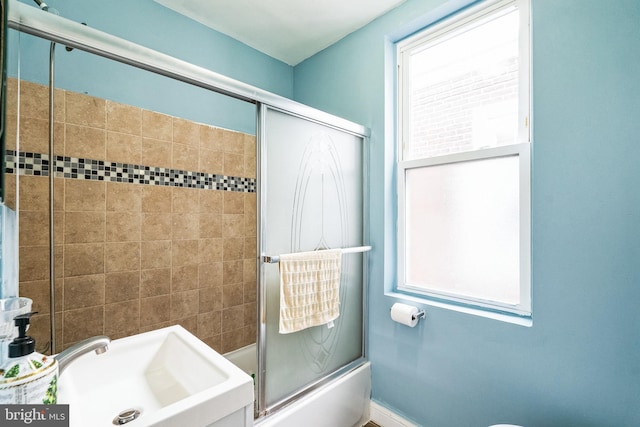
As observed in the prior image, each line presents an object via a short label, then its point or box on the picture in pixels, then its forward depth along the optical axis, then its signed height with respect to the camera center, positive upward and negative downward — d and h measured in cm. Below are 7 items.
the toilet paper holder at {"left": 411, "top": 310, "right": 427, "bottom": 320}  147 -54
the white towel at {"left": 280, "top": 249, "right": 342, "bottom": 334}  126 -37
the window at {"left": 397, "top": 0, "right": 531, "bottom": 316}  129 +29
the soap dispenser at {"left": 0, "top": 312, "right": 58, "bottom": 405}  47 -29
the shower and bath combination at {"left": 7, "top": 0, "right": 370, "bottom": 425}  101 +3
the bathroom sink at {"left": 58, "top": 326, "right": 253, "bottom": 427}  70 -52
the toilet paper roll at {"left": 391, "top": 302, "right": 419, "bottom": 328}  146 -54
